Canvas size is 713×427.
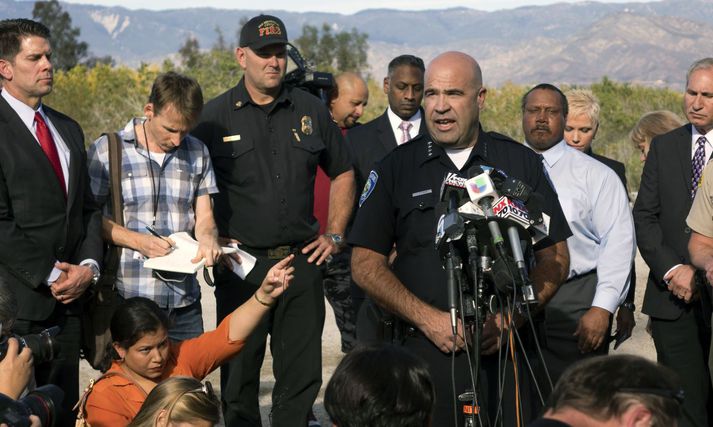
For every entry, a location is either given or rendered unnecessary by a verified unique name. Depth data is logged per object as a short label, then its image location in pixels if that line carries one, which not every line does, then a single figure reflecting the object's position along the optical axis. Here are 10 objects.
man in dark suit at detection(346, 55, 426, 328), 8.00
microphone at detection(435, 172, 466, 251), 4.21
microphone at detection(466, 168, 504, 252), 4.27
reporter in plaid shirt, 5.97
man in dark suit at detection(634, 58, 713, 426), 6.53
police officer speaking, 4.98
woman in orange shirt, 5.04
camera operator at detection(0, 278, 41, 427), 4.25
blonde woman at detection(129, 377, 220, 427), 4.43
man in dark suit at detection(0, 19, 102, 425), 5.44
